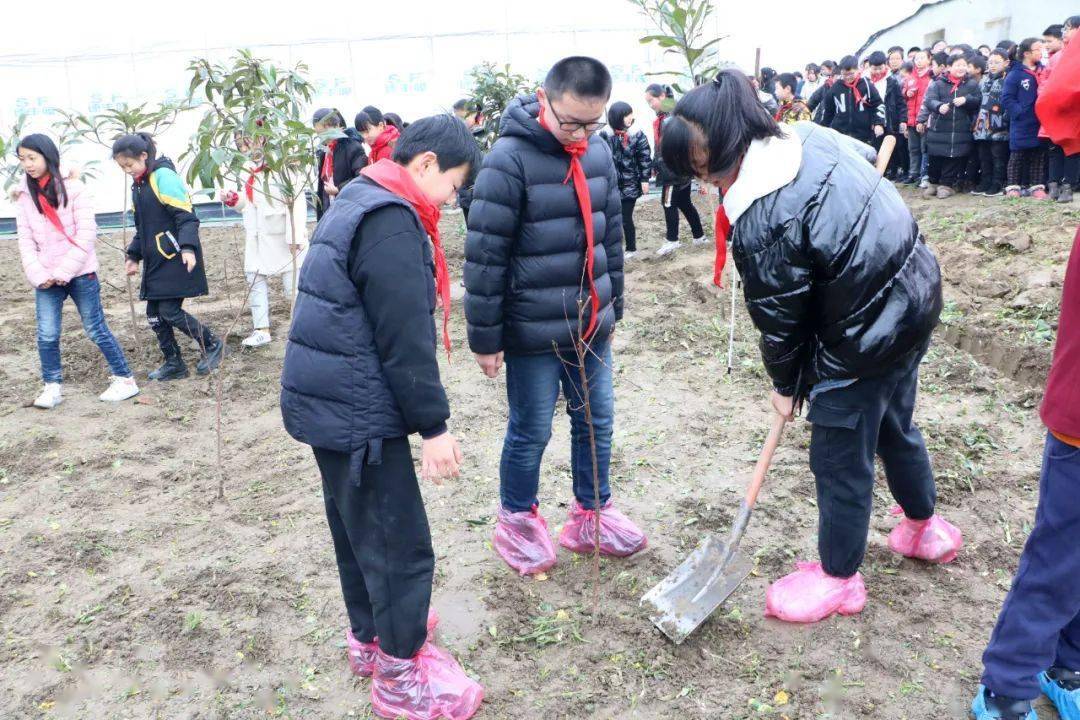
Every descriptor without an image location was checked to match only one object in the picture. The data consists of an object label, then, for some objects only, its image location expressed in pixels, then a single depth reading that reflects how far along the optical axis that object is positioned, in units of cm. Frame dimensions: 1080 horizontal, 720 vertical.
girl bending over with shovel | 229
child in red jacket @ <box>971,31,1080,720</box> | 198
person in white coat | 601
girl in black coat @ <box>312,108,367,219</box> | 717
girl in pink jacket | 513
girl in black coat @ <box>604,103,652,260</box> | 900
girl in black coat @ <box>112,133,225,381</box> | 546
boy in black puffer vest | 204
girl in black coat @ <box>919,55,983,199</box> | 937
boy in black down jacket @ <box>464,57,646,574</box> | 275
